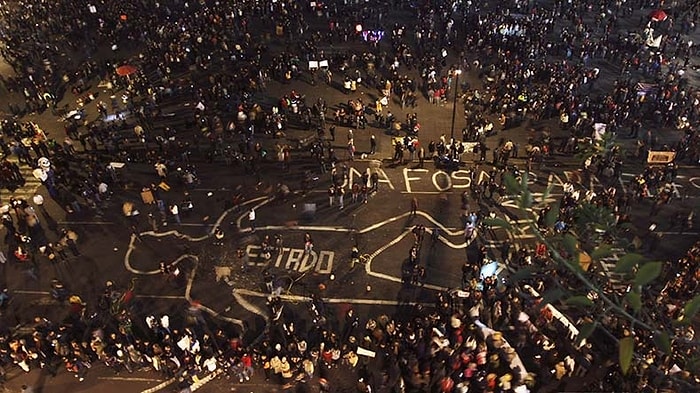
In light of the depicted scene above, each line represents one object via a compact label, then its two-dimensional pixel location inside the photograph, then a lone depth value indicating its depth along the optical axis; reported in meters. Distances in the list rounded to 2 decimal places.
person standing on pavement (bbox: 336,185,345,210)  28.38
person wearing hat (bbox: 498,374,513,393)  18.39
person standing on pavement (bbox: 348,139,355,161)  31.92
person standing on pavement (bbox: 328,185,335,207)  28.05
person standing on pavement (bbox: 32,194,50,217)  28.00
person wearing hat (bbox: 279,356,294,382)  19.61
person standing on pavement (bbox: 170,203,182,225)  26.72
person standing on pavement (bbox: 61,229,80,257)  25.92
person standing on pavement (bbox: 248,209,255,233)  26.84
